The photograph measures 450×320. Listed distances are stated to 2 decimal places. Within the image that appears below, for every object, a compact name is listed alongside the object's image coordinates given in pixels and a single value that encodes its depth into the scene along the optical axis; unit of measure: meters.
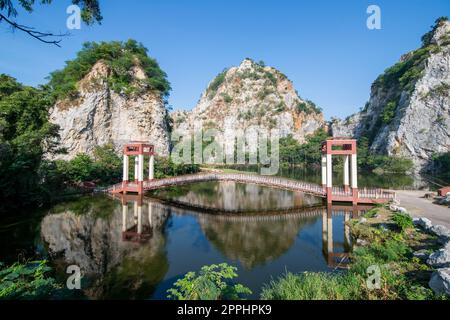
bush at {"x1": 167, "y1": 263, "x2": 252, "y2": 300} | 5.16
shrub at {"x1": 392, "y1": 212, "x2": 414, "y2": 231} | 9.96
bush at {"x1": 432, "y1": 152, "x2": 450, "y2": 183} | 39.11
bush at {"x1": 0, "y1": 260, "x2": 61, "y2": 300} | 4.84
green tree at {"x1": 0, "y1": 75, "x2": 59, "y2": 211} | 14.74
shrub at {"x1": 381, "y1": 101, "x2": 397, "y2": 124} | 56.03
